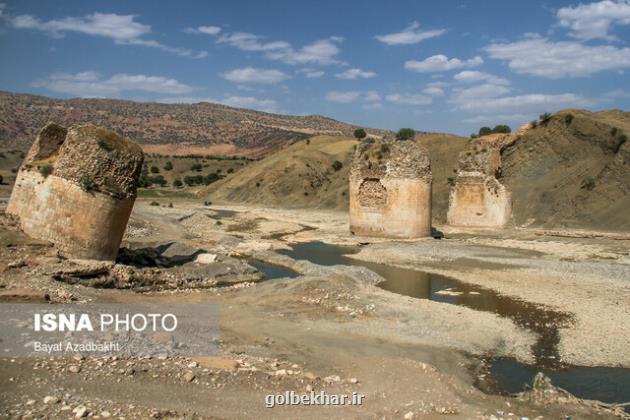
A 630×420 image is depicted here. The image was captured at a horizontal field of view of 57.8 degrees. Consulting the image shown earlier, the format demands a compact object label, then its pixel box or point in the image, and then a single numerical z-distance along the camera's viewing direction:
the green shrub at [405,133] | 62.15
